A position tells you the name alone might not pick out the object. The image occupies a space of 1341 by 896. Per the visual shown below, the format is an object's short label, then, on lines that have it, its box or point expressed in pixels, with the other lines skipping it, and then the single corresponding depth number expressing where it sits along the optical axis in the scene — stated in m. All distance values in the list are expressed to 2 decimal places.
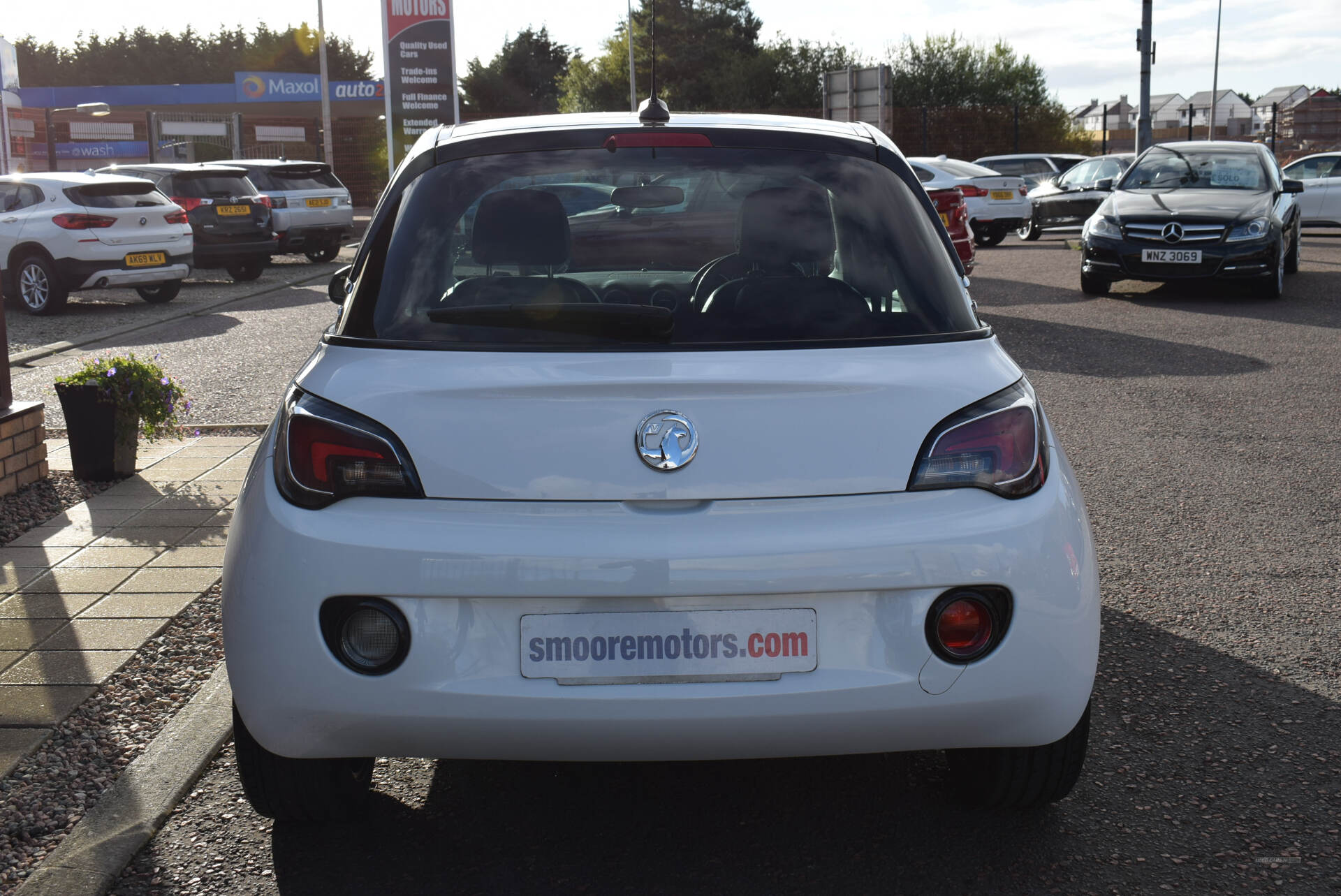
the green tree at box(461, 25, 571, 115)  85.38
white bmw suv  15.59
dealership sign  27.31
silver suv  21.97
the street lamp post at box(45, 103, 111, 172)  26.81
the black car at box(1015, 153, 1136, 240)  22.75
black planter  6.74
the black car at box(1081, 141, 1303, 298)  13.95
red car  12.60
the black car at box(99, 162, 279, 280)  19.22
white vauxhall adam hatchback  2.50
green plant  6.79
